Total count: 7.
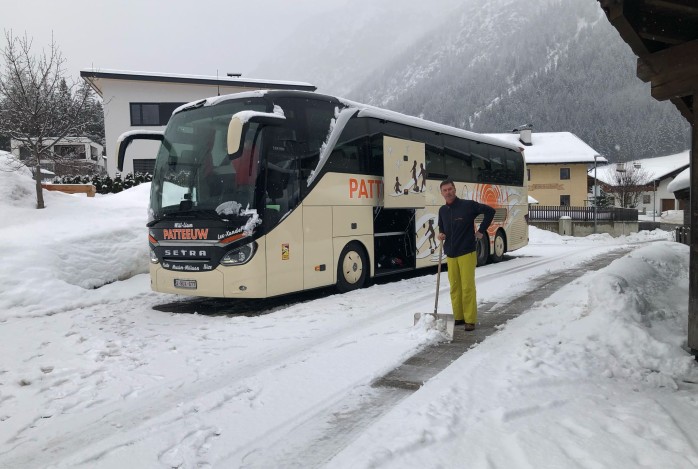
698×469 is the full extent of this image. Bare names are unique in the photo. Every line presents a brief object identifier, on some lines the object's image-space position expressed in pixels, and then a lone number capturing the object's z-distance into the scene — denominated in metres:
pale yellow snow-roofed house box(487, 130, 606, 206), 50.78
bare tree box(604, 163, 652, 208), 60.38
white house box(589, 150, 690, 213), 68.06
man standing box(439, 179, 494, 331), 6.53
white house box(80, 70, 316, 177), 30.80
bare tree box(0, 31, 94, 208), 14.25
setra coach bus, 7.76
